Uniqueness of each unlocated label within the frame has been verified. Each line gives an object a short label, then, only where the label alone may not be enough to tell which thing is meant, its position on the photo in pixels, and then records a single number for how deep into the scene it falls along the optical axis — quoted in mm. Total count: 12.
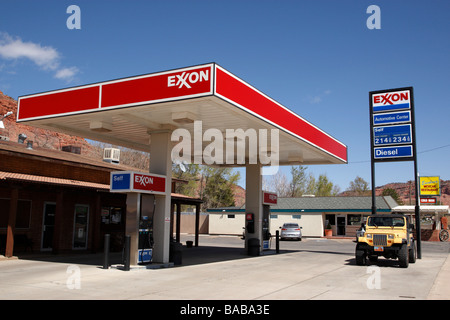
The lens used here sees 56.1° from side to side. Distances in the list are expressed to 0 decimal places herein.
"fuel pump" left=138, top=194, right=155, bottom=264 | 14304
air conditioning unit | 27297
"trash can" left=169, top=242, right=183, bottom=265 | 15219
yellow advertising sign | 43281
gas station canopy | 11758
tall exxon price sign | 21250
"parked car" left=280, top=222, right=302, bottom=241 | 37000
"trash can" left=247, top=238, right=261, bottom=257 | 20484
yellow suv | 15484
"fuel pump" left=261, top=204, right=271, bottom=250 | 21991
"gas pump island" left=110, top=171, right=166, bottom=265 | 13625
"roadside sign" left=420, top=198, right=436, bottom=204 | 42791
